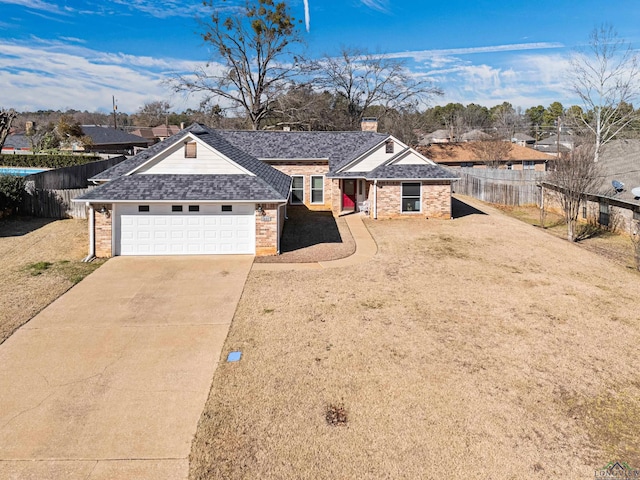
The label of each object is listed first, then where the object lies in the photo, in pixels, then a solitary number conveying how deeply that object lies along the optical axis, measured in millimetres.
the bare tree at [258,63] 41969
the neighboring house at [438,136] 82306
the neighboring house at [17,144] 51438
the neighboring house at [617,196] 23234
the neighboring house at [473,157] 51938
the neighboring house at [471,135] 73112
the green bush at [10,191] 22953
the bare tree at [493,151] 48500
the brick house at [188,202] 17109
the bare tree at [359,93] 51031
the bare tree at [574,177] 21812
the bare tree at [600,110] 38875
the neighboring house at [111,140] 55281
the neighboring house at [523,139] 77125
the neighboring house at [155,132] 80700
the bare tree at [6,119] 35000
